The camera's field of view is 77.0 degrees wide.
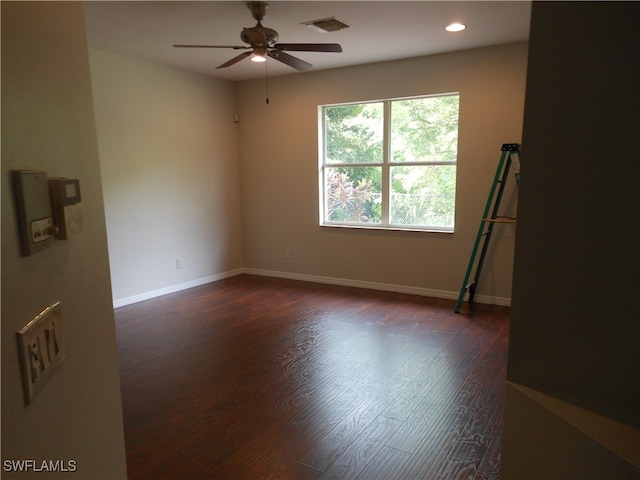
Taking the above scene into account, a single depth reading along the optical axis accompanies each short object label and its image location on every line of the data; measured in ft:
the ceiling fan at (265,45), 9.82
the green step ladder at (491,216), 12.76
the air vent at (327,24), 10.81
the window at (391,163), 15.02
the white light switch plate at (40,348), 1.99
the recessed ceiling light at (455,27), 11.30
